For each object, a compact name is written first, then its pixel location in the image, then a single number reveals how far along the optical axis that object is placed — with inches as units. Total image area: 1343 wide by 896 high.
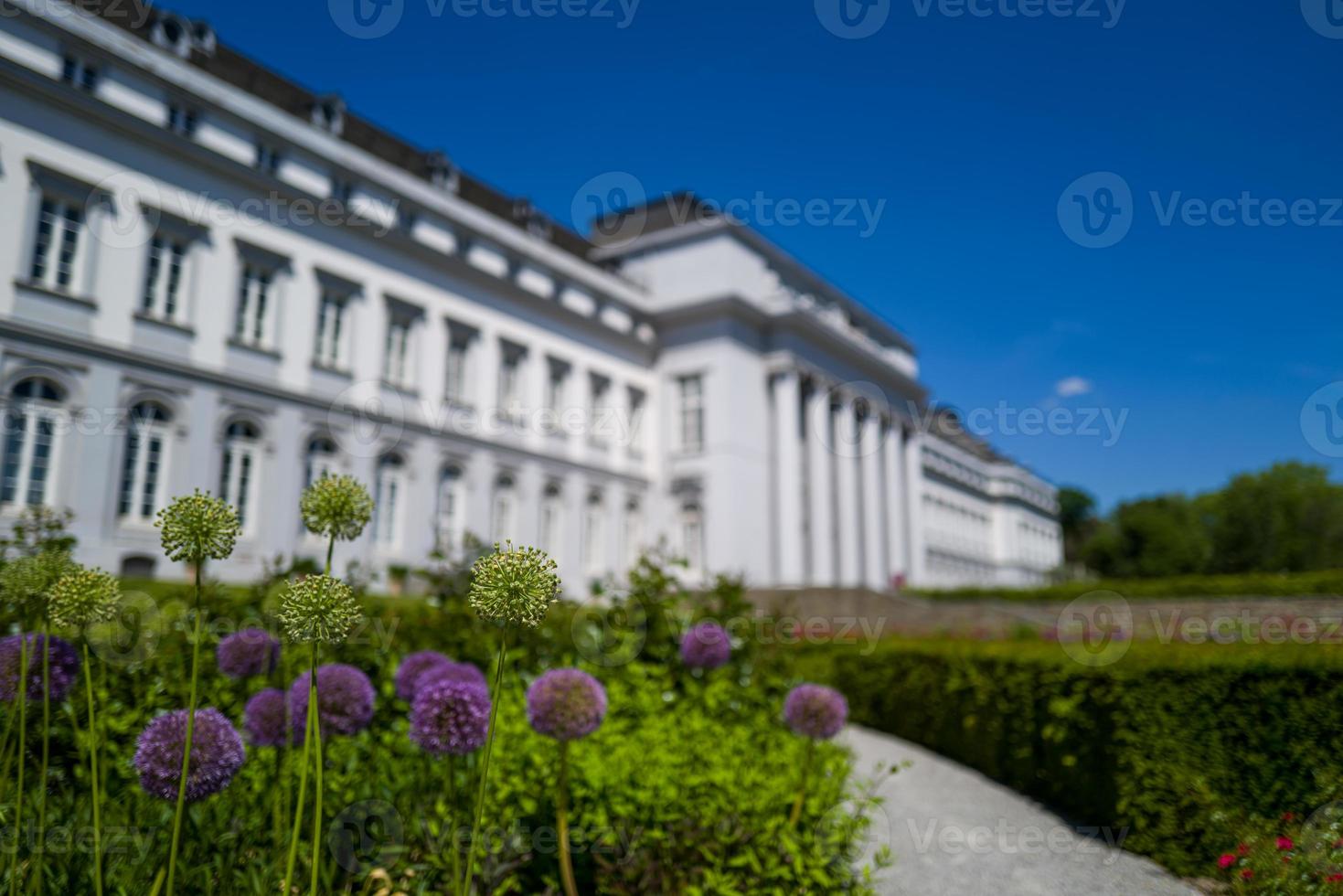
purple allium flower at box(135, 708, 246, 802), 120.0
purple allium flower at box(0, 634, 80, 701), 147.9
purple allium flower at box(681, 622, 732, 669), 267.1
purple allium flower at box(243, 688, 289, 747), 149.0
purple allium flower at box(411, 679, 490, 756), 145.5
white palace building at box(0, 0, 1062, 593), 744.3
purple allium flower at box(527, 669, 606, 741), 154.9
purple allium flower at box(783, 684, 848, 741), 195.9
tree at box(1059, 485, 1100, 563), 4106.8
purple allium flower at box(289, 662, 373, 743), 151.7
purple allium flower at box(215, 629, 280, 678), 181.2
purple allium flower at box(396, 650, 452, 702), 192.2
